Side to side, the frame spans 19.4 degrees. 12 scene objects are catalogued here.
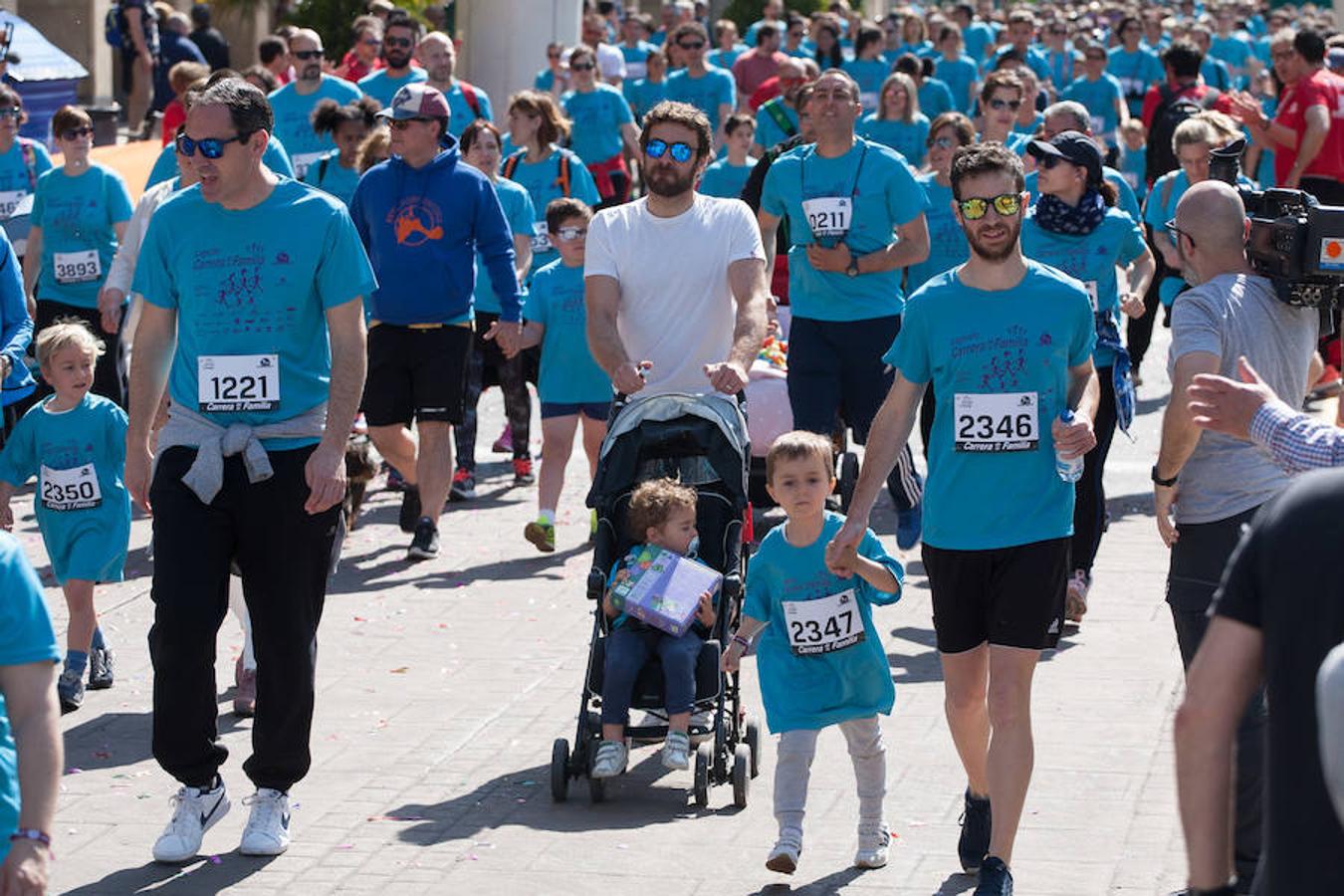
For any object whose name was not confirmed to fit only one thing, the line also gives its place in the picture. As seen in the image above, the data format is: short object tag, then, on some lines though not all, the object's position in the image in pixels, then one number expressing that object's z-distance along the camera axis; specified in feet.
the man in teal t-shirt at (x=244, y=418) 34.28
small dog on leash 58.68
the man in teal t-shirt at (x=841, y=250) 52.76
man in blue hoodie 55.68
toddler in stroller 37.34
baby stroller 37.76
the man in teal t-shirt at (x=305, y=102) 78.18
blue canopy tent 97.78
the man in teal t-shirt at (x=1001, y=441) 32.46
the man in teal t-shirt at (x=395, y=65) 82.56
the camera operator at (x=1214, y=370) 31.53
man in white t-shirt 40.86
